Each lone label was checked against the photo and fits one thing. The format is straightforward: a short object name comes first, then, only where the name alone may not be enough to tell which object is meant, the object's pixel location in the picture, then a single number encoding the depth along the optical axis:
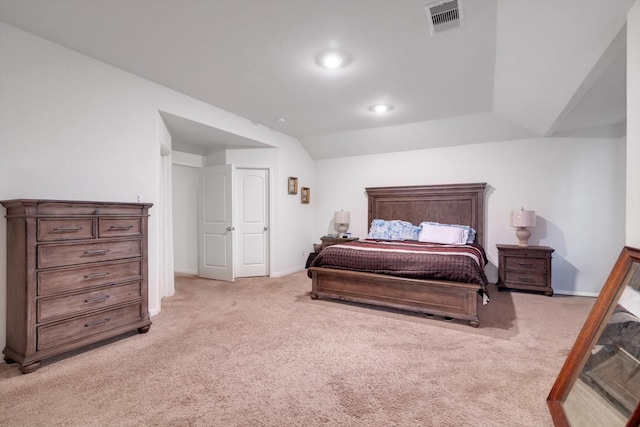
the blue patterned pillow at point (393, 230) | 4.70
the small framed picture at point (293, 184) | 5.18
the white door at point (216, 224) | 4.62
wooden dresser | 1.97
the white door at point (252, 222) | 4.84
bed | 2.87
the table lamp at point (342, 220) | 5.37
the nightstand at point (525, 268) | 3.81
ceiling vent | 1.90
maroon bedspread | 2.87
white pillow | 4.17
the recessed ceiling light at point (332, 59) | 2.50
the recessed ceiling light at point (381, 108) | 3.73
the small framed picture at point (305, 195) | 5.58
